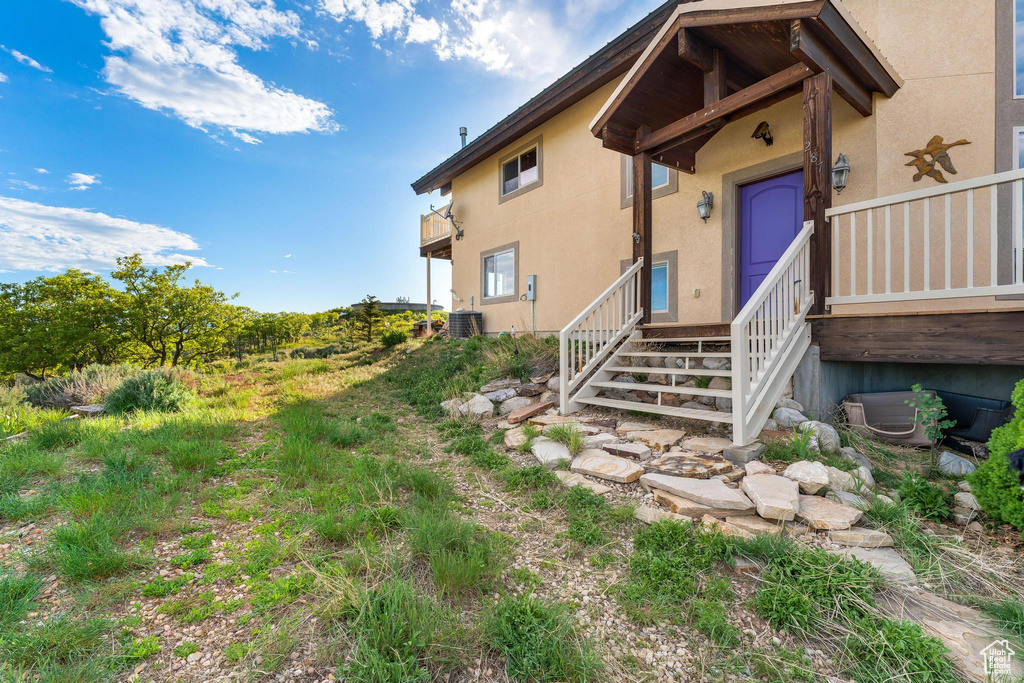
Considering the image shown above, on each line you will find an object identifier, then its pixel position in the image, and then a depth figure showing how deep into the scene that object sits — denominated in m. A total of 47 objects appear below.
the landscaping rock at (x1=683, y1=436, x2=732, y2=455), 3.38
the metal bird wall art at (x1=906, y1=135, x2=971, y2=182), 4.45
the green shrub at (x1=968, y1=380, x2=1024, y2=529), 2.20
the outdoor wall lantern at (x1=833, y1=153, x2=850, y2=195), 4.81
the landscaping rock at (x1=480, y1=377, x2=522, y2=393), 5.84
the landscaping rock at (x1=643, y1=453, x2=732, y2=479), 2.99
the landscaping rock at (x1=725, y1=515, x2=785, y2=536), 2.31
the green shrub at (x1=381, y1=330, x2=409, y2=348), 12.34
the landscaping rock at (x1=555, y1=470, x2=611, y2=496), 3.01
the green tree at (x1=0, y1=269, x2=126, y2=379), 9.22
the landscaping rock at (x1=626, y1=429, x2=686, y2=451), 3.61
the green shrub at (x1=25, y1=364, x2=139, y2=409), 5.85
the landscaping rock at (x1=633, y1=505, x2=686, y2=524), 2.55
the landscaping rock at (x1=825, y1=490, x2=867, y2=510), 2.53
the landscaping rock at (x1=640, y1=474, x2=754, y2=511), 2.53
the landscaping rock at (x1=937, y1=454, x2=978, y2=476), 2.93
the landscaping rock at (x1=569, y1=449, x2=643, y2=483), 3.11
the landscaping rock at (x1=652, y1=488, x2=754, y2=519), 2.53
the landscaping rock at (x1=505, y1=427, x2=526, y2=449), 4.02
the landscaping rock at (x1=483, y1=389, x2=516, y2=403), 5.40
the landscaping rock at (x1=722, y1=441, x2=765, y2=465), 3.14
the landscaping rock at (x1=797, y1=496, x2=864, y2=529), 2.33
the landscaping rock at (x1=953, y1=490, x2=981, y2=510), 2.51
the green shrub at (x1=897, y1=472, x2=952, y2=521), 2.51
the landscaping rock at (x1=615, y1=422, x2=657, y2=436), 4.00
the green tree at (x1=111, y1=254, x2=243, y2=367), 10.22
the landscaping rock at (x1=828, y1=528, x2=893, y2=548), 2.22
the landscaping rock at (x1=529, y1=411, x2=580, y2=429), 4.38
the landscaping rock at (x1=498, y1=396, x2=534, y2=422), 5.12
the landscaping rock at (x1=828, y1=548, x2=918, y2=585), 1.98
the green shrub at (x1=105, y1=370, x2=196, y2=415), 5.53
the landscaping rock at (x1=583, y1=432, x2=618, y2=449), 3.71
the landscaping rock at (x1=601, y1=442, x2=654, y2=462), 3.42
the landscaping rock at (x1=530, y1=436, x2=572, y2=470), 3.50
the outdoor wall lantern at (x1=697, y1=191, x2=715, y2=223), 5.95
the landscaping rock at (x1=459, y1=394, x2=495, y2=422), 5.16
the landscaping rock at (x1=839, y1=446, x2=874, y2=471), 3.03
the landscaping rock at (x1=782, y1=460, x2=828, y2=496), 2.65
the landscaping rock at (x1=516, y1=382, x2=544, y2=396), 5.50
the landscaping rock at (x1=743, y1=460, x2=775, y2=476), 2.87
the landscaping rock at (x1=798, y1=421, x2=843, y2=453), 3.21
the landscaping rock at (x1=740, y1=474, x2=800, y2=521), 2.38
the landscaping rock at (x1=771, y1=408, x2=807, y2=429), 3.62
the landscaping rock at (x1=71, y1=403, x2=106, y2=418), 5.34
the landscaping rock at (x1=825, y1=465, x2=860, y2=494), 2.68
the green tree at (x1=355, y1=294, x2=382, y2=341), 15.47
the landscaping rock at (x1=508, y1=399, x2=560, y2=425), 4.73
